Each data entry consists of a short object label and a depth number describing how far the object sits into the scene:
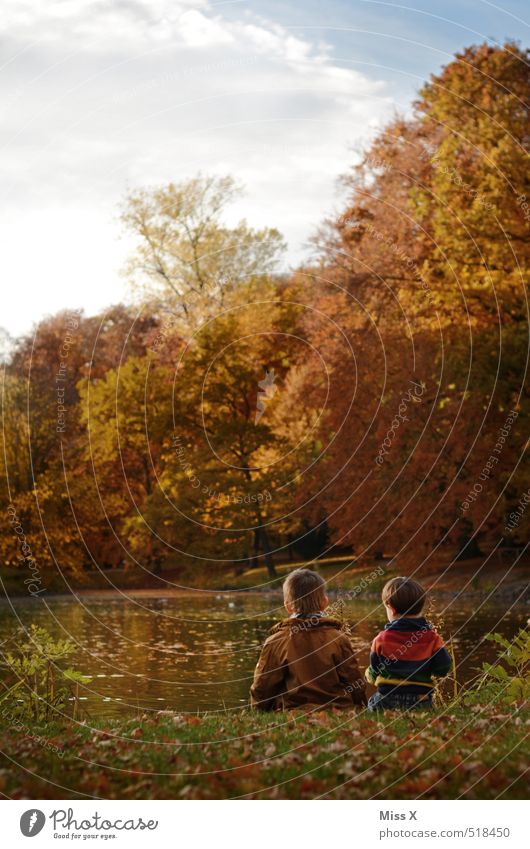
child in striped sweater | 7.09
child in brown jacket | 7.15
